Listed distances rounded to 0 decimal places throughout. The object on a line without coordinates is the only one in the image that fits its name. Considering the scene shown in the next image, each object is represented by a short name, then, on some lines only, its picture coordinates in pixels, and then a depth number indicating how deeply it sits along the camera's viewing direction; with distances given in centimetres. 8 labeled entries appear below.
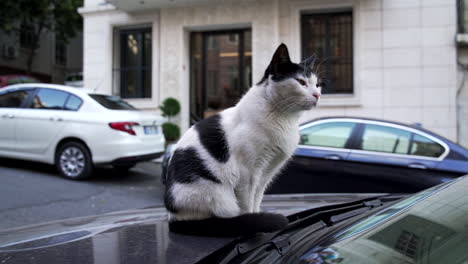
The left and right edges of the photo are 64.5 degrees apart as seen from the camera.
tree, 1809
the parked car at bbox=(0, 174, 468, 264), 118
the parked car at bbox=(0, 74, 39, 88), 1198
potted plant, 1169
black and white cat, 174
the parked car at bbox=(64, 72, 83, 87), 1873
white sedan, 699
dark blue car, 463
